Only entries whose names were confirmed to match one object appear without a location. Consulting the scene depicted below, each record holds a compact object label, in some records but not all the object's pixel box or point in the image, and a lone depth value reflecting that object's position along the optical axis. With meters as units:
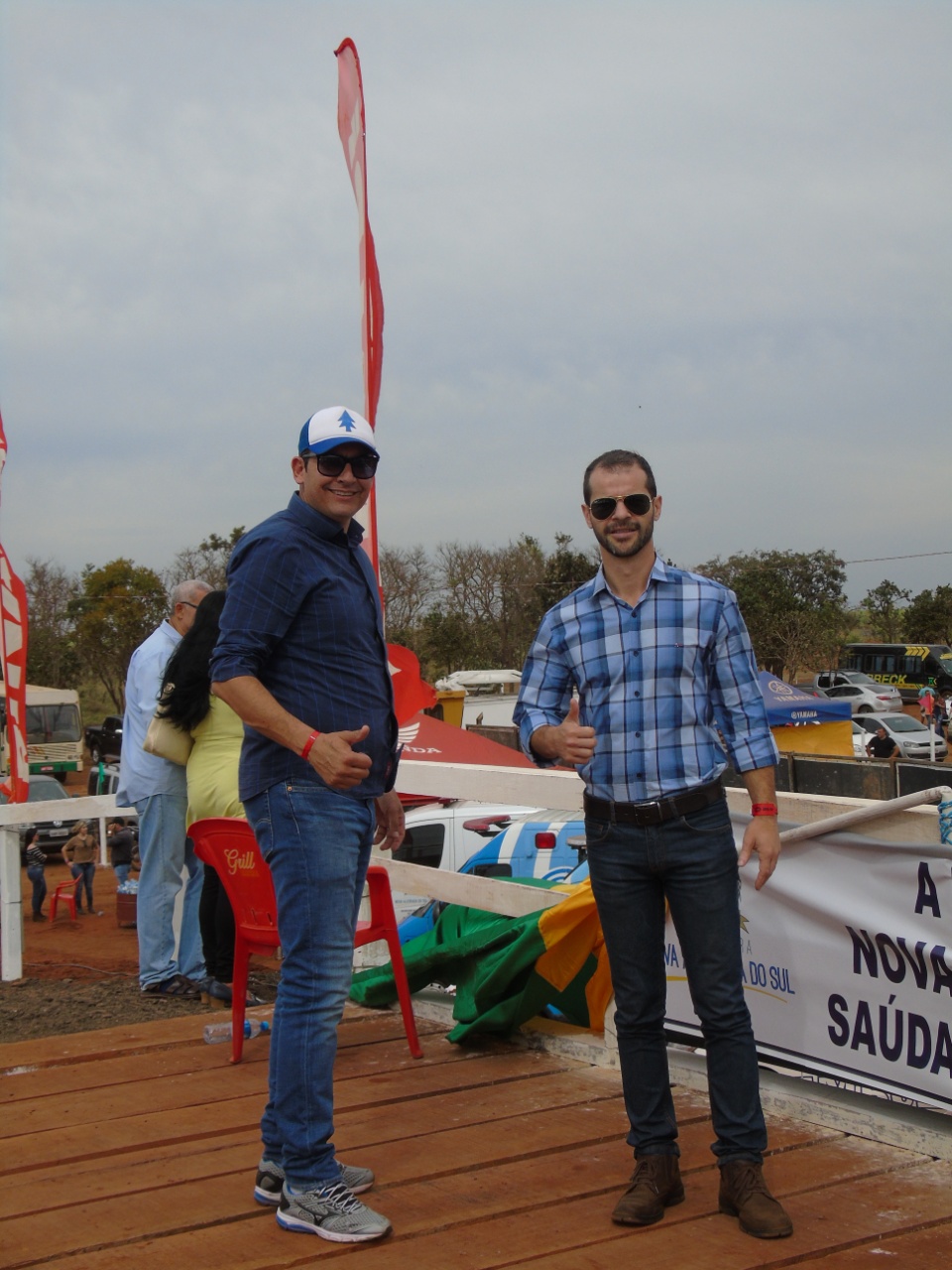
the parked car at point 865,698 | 46.16
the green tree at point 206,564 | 51.47
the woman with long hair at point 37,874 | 17.52
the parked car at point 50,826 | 24.06
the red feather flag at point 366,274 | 6.81
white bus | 37.31
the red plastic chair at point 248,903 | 4.04
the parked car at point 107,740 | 40.03
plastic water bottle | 4.48
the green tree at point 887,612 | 70.50
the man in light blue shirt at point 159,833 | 5.52
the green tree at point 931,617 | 65.38
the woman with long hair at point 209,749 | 5.06
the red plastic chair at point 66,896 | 17.64
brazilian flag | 4.02
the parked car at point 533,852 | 10.73
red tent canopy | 14.99
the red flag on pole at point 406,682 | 7.14
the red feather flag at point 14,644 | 7.35
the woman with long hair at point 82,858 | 18.30
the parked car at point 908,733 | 35.88
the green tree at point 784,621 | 56.53
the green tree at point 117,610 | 50.88
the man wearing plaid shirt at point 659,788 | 2.82
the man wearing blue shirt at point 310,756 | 2.76
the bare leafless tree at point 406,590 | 56.12
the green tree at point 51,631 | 54.00
